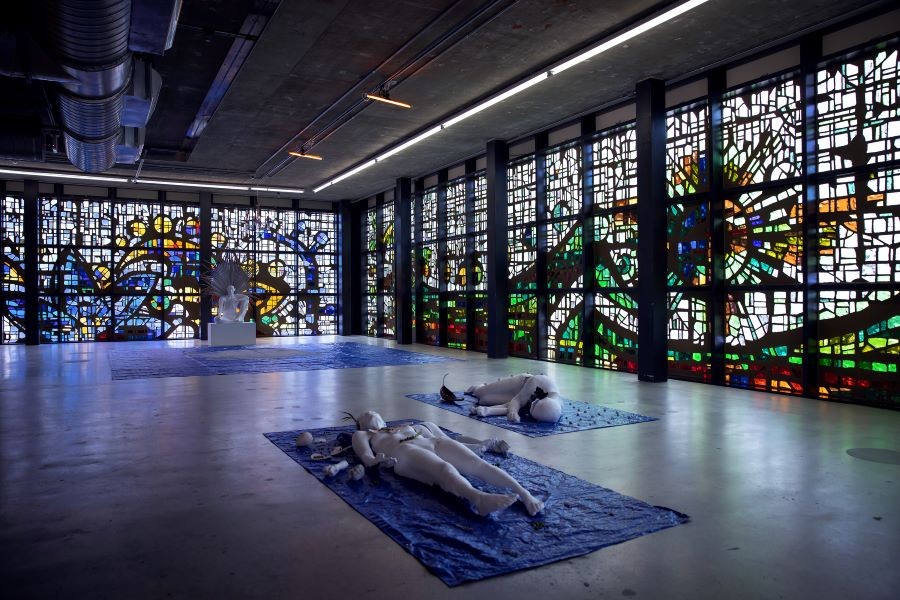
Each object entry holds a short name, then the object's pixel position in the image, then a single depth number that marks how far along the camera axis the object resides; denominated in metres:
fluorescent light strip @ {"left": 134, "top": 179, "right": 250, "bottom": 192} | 16.89
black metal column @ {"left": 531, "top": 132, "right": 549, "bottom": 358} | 12.59
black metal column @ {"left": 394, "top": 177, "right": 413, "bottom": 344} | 17.09
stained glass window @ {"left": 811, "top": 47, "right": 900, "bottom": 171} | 7.21
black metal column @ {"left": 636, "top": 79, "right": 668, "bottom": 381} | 9.26
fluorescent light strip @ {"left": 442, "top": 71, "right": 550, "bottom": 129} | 8.90
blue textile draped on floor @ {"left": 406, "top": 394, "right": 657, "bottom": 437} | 5.96
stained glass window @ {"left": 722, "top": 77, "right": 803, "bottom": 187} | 8.20
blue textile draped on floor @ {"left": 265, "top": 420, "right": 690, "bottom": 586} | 3.00
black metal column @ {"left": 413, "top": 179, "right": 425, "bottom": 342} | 17.31
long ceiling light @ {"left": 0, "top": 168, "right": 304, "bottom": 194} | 15.62
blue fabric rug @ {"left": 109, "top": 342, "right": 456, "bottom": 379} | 10.93
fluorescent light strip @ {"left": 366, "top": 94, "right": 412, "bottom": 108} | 9.76
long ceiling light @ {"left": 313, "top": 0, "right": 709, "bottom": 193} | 6.82
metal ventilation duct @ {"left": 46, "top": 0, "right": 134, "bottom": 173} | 4.73
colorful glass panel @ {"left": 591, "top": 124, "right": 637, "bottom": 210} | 10.60
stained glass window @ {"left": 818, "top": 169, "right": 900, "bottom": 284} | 7.19
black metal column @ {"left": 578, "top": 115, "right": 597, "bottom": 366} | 11.39
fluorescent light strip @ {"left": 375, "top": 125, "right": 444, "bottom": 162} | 11.97
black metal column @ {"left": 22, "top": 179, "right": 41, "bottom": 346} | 16.97
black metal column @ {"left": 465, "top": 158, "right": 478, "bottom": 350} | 14.99
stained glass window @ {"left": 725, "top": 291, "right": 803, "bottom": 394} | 8.13
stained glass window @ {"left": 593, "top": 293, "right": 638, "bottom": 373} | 10.59
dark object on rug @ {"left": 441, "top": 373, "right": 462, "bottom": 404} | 7.40
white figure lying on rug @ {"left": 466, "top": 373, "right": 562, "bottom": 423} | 6.25
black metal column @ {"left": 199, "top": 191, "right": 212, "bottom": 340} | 19.05
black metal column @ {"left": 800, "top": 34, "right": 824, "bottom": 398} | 7.82
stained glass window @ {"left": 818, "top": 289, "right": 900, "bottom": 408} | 7.13
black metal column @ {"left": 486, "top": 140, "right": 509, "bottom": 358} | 13.17
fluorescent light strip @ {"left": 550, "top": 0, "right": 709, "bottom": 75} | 6.71
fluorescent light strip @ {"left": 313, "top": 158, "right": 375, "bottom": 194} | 14.90
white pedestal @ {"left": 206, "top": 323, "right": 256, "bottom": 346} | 16.70
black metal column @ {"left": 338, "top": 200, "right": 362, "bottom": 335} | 20.84
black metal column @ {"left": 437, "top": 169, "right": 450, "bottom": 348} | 16.16
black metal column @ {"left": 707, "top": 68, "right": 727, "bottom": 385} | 9.05
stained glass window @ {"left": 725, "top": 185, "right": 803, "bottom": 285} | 8.17
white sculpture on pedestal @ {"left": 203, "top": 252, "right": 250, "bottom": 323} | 17.31
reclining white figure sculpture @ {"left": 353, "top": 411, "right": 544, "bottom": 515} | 3.58
